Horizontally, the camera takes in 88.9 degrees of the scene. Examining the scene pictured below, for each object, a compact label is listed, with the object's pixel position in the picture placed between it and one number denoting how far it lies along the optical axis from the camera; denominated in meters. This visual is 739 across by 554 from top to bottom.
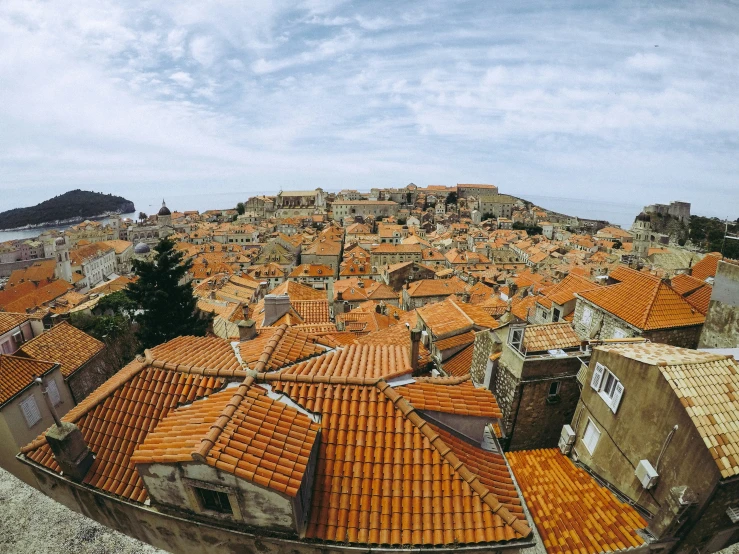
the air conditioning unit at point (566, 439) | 10.01
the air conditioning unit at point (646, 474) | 7.42
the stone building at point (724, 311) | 11.62
